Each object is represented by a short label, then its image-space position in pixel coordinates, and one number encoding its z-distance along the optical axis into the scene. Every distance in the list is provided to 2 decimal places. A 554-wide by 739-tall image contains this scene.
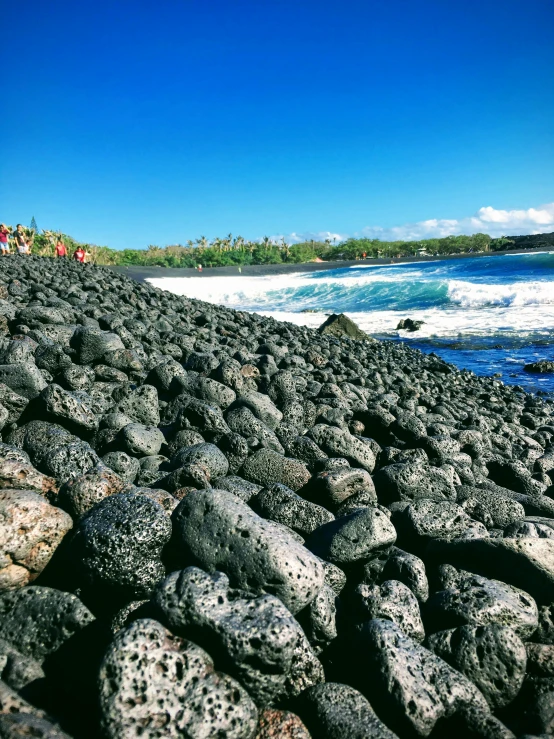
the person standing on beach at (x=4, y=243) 21.08
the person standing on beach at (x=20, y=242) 22.84
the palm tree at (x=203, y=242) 78.38
